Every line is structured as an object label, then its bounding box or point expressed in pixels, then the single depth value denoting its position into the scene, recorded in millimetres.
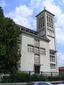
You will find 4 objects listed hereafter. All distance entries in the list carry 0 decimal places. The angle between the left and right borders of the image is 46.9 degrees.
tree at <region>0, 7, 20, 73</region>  11346
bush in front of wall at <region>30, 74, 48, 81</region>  13920
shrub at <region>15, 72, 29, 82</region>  13336
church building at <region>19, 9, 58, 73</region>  21746
